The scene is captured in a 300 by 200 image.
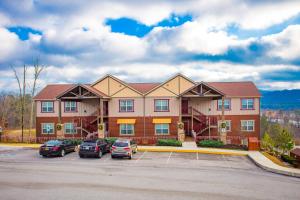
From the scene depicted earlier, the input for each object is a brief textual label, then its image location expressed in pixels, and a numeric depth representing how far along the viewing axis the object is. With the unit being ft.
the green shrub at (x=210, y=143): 109.60
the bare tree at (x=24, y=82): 164.35
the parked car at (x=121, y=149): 83.30
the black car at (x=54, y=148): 86.12
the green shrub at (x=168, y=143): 111.24
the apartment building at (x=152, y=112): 135.44
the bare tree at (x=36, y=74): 171.53
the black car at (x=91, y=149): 84.34
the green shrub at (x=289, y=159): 82.75
